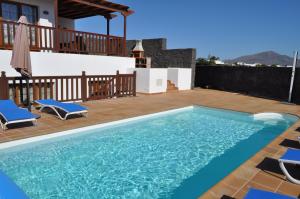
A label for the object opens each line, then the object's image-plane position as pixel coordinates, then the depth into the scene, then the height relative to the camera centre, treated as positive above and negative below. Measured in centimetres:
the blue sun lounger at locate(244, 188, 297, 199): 264 -136
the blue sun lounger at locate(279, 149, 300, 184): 373 -136
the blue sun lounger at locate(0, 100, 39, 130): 588 -127
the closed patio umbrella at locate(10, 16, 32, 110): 707 +44
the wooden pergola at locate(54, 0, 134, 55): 1156 +304
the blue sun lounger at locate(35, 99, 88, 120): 723 -126
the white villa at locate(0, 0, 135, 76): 973 +110
